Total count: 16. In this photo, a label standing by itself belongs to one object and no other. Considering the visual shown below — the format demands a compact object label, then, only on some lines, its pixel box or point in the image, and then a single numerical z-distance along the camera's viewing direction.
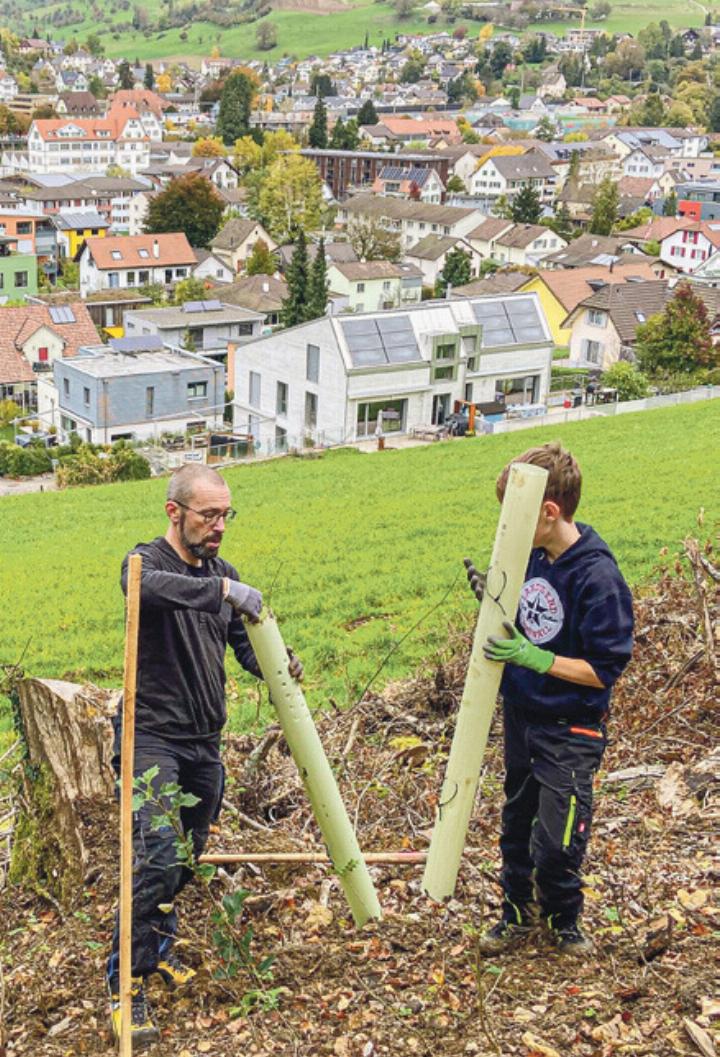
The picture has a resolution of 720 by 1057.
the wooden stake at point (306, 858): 4.79
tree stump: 5.09
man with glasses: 4.08
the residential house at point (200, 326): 53.47
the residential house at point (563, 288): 57.38
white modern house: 36.91
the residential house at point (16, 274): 70.31
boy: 4.15
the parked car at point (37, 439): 40.47
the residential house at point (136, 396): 40.50
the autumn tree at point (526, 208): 92.50
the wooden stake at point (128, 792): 3.52
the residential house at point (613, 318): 50.88
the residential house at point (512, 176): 114.88
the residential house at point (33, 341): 49.50
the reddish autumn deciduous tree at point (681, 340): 44.38
